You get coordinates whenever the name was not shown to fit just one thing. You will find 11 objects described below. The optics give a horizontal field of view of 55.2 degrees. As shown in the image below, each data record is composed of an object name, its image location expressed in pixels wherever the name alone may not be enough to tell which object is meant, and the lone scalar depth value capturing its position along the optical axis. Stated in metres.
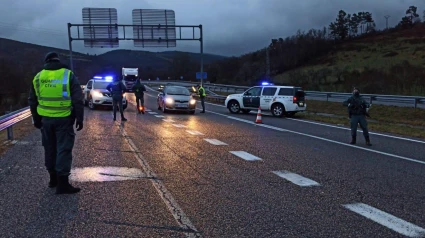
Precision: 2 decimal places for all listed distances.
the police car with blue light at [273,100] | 21.97
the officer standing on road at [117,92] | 17.41
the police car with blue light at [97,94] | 22.55
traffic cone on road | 17.46
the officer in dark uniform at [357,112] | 11.65
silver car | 21.72
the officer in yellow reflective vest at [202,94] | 23.30
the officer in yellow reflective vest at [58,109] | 5.73
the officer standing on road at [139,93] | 21.38
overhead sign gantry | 38.00
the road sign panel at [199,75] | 41.83
